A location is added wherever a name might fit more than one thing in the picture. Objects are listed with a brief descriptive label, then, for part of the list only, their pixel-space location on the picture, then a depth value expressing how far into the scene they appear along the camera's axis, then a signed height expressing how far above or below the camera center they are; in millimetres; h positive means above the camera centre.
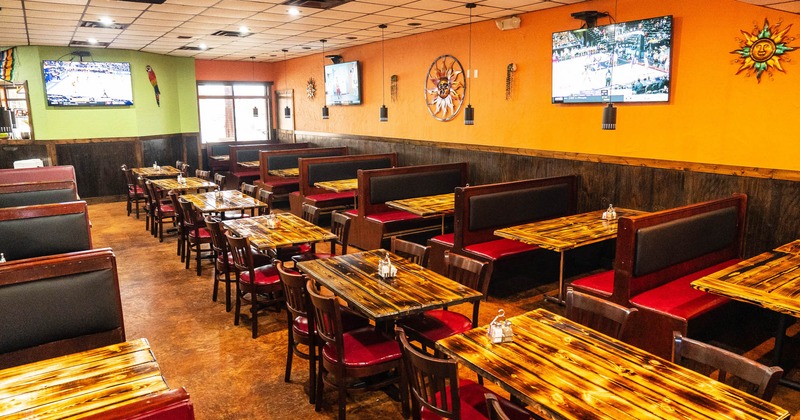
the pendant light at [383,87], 9227 +786
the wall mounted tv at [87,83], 10570 +1031
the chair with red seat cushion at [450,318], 3378 -1295
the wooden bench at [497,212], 5594 -970
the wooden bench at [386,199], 6879 -964
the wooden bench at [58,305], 2691 -906
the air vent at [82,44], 10115 +1725
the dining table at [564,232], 4664 -1000
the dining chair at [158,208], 7547 -1117
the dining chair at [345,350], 2986 -1317
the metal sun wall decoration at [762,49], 4776 +679
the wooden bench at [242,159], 11180 -622
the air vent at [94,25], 7859 +1636
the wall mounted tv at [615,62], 5699 +720
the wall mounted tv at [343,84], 10766 +964
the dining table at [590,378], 2023 -1075
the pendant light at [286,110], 13805 +528
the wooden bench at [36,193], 5504 -621
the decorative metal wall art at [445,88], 8375 +651
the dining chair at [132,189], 9461 -1026
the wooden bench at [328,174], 8422 -731
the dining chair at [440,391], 2240 -1210
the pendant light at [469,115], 7104 +166
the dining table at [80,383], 2035 -1036
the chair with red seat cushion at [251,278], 4465 -1279
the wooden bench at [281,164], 9648 -643
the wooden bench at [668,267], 3932 -1197
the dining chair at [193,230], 6039 -1188
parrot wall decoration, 11782 +1251
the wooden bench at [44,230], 4301 -792
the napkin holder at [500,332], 2602 -1010
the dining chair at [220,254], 4891 -1166
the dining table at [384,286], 3086 -1015
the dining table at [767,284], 3209 -1054
